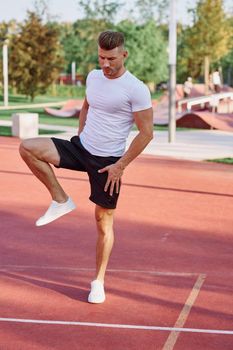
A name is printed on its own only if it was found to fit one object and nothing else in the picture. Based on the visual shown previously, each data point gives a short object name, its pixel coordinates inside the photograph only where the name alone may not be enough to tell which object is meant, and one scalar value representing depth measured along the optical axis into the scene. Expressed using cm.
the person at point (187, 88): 3839
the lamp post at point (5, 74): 3978
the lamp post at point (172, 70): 1889
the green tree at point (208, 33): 4831
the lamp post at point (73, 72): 7706
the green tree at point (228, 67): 6625
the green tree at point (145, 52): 5638
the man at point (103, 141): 511
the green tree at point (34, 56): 4369
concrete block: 2109
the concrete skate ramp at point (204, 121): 2538
